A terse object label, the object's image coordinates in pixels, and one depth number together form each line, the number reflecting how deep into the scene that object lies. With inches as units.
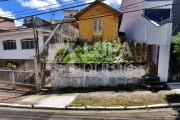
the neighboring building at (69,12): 963.0
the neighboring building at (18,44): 380.6
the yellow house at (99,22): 366.7
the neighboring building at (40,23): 677.0
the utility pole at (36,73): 241.6
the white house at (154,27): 224.9
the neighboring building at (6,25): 484.8
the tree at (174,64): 228.3
